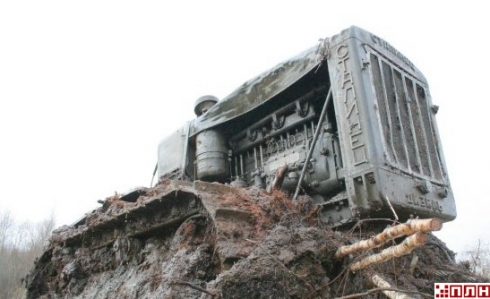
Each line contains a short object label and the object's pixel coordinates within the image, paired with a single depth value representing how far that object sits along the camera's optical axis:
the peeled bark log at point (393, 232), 2.02
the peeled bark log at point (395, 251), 2.15
